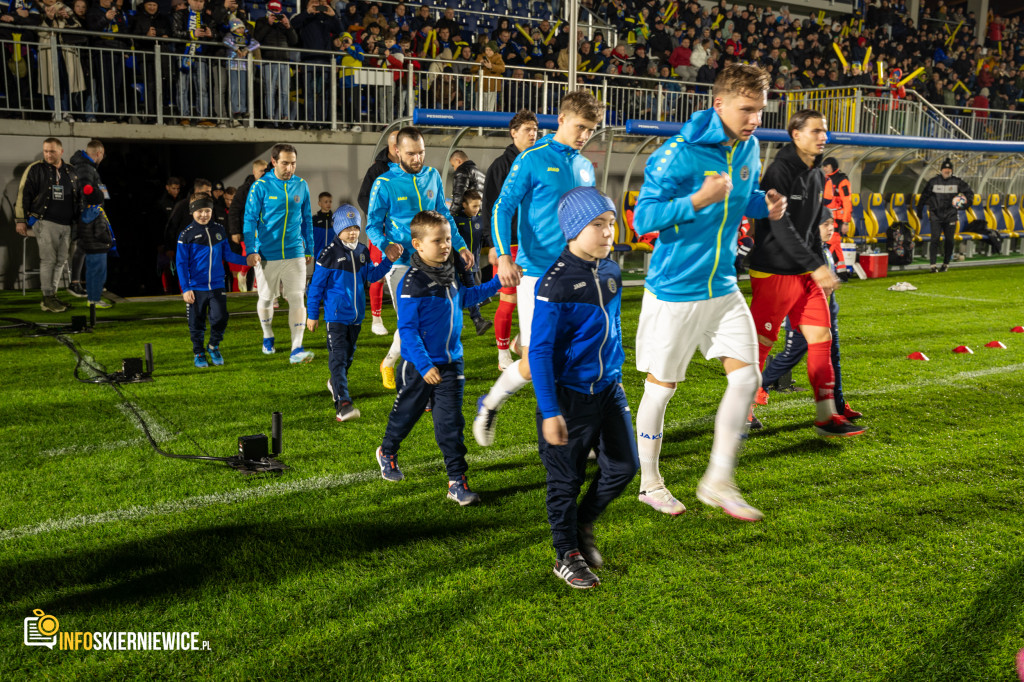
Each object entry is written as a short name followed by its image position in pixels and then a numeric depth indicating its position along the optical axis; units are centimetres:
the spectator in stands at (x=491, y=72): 1617
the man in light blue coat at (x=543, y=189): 499
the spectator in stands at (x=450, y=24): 1708
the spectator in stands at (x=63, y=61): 1285
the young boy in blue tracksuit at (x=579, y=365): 337
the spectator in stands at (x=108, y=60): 1320
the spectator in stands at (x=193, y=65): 1370
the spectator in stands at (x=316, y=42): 1484
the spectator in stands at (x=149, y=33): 1375
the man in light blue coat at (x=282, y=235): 780
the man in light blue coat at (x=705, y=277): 411
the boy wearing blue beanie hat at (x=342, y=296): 615
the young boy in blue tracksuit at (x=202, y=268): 778
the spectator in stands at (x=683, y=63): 2156
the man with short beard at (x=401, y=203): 644
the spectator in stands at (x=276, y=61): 1431
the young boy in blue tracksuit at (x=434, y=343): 444
